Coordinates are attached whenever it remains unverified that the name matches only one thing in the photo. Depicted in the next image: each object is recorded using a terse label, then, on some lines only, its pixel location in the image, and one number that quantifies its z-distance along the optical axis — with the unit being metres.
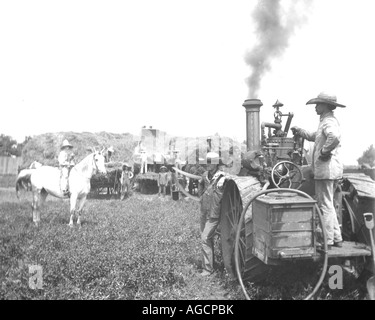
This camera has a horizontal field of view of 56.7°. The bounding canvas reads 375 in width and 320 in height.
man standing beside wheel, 5.33
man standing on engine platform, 3.99
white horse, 9.70
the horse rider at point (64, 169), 9.79
